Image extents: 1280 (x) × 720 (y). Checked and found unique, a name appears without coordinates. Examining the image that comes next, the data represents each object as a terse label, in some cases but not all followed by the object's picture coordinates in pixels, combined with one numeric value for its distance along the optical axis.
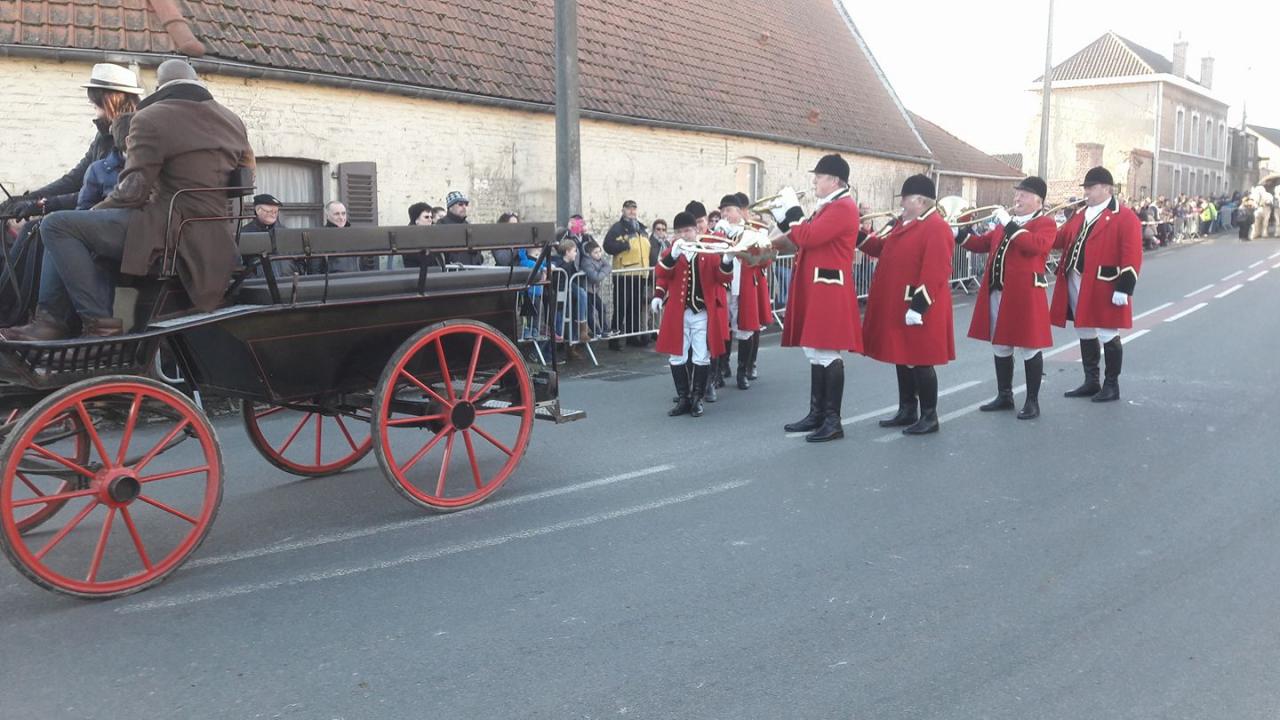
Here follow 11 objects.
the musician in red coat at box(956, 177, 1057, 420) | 8.80
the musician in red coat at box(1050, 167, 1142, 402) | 9.38
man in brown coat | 4.72
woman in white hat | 5.09
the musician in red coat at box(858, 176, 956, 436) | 7.91
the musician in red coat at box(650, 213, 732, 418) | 8.91
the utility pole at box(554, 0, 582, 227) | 12.18
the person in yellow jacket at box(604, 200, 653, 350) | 13.17
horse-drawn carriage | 4.56
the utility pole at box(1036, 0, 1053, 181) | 27.44
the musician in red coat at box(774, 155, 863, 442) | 7.71
